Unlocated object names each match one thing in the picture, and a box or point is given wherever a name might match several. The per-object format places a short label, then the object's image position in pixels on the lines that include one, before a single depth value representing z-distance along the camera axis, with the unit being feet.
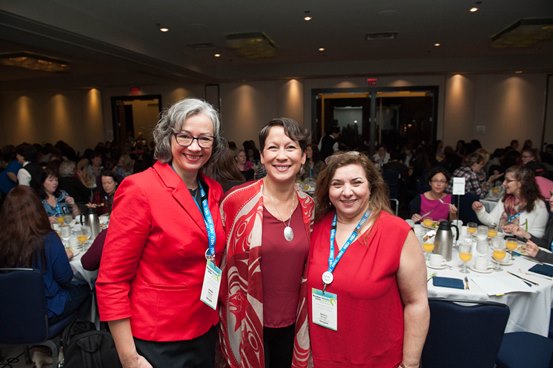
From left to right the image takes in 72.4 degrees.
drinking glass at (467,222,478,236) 11.00
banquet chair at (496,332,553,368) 6.78
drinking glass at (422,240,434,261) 9.56
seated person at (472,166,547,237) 11.21
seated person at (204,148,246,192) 13.14
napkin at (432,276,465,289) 7.82
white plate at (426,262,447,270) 8.86
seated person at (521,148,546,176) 17.49
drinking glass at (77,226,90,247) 10.57
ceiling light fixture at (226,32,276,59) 22.61
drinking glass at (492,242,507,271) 8.87
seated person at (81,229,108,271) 8.42
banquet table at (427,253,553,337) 7.68
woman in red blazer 4.45
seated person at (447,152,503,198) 18.15
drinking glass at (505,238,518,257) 9.47
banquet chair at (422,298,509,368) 5.56
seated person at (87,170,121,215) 14.39
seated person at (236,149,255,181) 23.56
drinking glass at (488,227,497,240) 10.59
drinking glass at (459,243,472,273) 8.72
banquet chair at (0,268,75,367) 7.57
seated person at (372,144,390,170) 32.62
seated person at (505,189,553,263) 10.20
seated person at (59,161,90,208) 17.22
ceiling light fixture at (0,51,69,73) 27.08
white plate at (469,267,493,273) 8.68
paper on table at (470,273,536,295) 7.71
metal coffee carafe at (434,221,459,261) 9.31
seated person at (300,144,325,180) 25.25
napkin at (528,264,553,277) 8.42
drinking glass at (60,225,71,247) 11.36
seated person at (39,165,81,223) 13.87
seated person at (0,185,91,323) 8.04
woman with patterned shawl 5.27
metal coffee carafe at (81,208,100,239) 11.59
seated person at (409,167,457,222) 12.89
